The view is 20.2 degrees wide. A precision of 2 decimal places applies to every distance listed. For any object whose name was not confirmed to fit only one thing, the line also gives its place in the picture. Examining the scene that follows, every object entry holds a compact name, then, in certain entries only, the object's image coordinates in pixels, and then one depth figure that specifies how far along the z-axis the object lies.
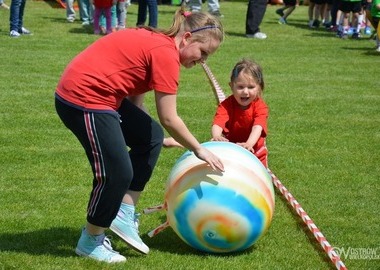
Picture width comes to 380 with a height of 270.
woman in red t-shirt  6.52
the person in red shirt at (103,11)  23.36
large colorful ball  6.96
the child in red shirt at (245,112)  9.06
